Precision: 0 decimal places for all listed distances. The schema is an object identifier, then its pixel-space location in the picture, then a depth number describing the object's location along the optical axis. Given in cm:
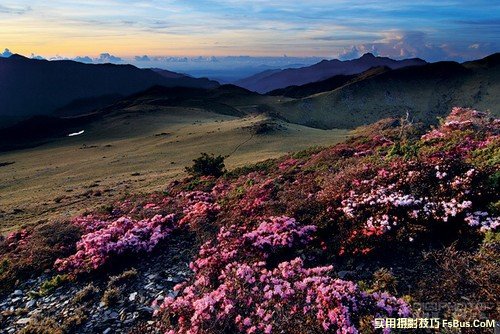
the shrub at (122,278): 1185
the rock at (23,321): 1069
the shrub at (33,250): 1382
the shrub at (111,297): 1091
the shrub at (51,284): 1229
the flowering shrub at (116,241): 1346
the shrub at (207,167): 3278
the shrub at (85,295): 1130
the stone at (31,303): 1165
